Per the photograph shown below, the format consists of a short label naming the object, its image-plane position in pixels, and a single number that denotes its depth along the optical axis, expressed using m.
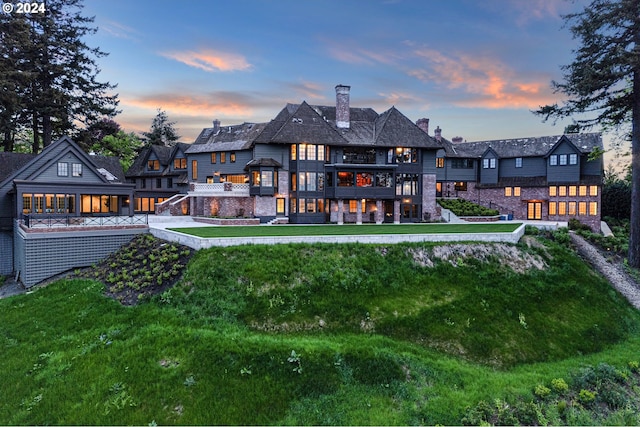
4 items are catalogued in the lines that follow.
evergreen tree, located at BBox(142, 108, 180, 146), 62.64
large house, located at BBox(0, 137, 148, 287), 20.70
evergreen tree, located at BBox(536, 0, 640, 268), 21.84
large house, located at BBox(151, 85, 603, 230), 32.81
